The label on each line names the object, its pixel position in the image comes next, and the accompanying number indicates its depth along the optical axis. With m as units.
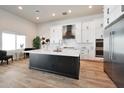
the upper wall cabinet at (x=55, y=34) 5.52
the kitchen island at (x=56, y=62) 2.44
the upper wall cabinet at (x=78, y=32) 4.95
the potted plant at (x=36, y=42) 6.03
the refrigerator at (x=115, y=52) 1.73
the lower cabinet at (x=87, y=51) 4.61
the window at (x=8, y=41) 4.48
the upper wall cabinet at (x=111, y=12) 1.82
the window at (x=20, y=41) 5.34
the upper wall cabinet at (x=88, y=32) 4.62
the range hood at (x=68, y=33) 5.16
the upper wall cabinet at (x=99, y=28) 4.43
